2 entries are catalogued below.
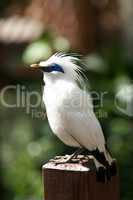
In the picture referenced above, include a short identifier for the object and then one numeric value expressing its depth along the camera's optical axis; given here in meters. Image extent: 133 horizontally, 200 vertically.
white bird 3.81
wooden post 3.48
